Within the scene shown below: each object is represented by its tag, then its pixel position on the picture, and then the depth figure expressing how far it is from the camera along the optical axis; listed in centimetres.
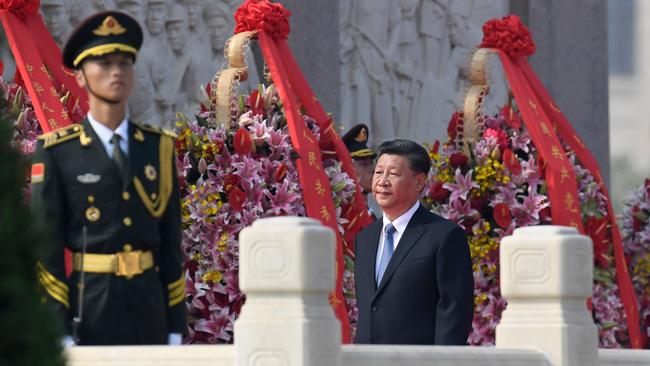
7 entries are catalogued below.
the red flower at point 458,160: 2252
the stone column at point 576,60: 3253
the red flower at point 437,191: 2231
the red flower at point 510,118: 2325
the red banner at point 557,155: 2269
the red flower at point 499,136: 2273
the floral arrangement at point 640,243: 2475
